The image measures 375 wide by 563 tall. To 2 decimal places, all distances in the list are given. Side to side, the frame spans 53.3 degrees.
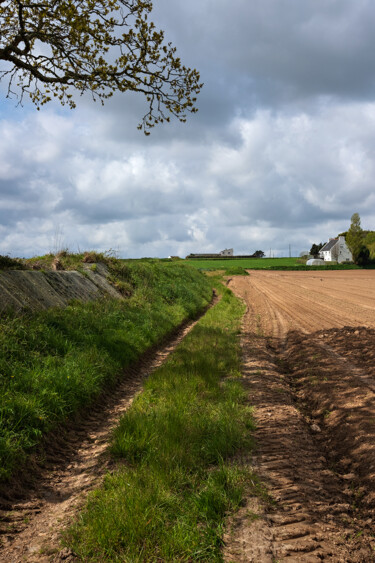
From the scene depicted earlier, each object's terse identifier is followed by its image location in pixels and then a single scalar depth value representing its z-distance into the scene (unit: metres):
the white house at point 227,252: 141.12
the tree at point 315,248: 126.44
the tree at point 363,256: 84.69
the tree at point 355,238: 84.44
